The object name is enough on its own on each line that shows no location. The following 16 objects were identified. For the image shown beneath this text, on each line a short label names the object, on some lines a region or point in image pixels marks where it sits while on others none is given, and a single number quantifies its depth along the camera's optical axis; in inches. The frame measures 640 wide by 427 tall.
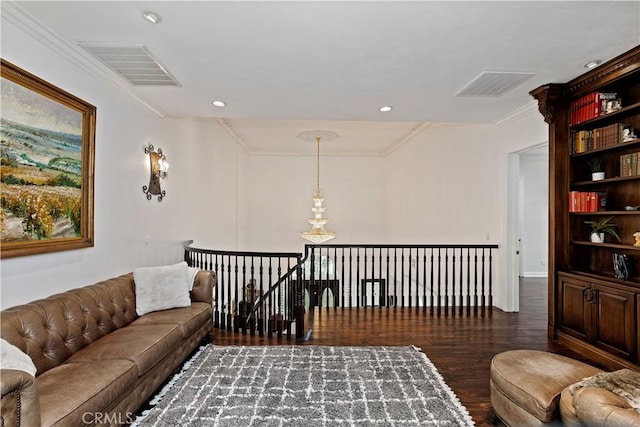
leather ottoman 77.7
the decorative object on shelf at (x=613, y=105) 132.1
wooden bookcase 122.1
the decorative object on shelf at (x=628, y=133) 124.8
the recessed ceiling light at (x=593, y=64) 125.2
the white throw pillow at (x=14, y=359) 69.6
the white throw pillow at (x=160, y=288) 134.0
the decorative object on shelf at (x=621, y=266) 127.6
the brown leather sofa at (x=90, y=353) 66.1
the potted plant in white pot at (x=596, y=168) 138.9
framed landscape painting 90.6
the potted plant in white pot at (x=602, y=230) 138.9
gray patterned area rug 93.8
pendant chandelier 287.3
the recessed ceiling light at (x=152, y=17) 93.2
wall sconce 170.1
